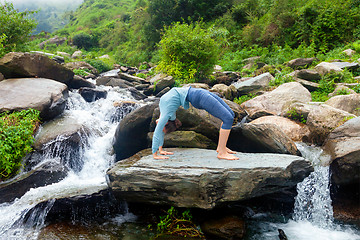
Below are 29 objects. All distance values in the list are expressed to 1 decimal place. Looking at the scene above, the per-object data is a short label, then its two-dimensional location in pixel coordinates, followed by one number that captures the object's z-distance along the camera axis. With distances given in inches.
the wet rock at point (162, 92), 420.8
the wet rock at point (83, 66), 637.9
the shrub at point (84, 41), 1464.1
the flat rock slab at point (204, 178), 155.6
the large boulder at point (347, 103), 277.6
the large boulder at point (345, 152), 173.2
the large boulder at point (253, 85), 407.8
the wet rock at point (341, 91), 327.9
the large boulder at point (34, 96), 279.1
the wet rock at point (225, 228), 164.9
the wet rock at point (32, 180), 207.8
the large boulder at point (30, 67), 324.5
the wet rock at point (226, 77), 491.8
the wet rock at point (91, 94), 407.5
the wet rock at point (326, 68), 394.0
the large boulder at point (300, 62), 481.4
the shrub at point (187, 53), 437.1
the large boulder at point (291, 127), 262.8
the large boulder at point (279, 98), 332.2
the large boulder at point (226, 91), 381.8
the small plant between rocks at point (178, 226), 170.2
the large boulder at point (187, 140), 220.8
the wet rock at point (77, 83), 432.7
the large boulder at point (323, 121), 238.8
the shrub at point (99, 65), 730.8
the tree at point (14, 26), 394.9
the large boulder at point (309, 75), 393.5
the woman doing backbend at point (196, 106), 175.5
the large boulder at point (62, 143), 255.4
